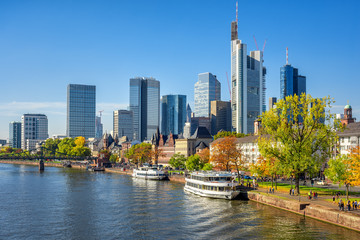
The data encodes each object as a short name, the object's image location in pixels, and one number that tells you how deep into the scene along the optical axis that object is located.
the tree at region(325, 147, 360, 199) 80.49
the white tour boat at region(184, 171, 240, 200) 101.19
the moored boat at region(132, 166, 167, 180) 163.75
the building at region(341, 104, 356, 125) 157.88
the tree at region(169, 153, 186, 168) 194.38
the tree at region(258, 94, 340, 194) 87.56
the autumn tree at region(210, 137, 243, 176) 133.00
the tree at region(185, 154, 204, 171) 166.38
